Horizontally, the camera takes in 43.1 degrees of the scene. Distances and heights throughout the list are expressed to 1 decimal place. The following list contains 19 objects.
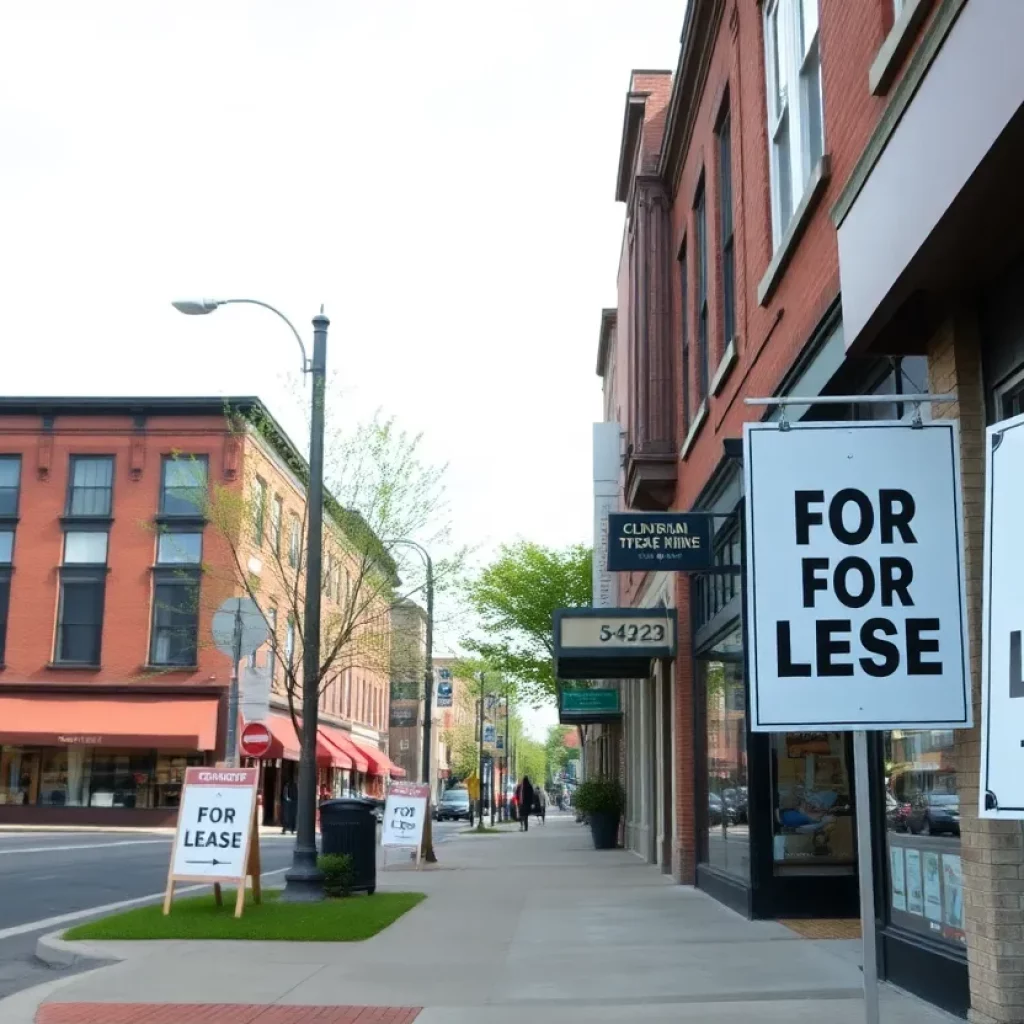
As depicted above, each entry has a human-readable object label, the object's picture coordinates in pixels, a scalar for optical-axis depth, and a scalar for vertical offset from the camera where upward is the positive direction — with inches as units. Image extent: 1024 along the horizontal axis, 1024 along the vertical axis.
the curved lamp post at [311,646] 565.7 +53.2
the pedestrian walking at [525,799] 1908.5 -50.7
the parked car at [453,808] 2482.8 -83.2
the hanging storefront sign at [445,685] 1705.2 +105.1
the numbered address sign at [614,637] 709.9 +72.9
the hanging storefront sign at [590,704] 1278.3 +60.8
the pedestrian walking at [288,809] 1558.8 -56.5
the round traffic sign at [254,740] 656.8 +10.3
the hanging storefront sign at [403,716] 2544.5 +96.5
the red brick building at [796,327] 237.3 +105.7
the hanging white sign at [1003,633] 127.3 +14.0
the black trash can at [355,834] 615.8 -33.5
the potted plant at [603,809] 1208.8 -39.0
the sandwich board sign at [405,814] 861.2 -33.8
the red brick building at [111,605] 1638.8 +196.5
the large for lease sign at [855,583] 175.9 +25.4
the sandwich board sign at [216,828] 494.3 -26.0
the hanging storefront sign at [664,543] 539.2 +91.8
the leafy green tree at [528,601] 2084.2 +260.6
